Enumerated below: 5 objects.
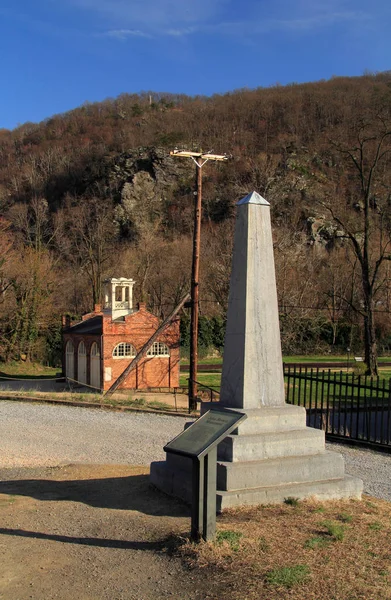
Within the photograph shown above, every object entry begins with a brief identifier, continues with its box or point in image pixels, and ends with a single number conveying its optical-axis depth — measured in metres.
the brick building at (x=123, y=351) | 28.62
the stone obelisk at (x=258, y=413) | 6.73
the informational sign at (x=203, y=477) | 5.28
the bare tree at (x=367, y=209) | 29.20
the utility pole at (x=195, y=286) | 20.48
